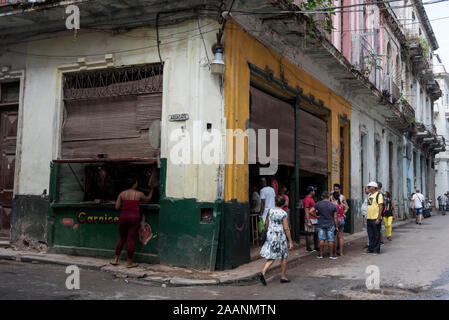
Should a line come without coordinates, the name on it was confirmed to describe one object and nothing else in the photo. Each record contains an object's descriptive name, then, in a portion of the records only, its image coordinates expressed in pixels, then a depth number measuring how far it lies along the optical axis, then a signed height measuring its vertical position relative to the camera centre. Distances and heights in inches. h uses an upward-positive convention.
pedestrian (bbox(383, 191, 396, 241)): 474.9 -19.5
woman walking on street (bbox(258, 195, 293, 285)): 271.3 -27.0
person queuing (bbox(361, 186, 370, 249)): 409.1 -9.8
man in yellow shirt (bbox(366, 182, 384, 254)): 394.3 -19.7
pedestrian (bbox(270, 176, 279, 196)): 417.6 +9.5
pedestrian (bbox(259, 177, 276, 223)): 387.2 -3.7
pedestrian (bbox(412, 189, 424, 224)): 774.5 -14.7
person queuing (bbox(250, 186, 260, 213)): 414.0 -7.1
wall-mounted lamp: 302.0 +90.9
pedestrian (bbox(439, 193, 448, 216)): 1155.3 -18.3
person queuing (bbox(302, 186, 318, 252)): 400.8 -21.7
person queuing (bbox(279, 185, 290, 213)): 421.7 +4.0
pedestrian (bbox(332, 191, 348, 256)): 395.9 -26.8
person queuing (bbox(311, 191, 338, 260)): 367.2 -19.6
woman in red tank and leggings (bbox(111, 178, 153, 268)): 301.7 -19.3
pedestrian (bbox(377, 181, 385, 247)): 429.8 -47.3
